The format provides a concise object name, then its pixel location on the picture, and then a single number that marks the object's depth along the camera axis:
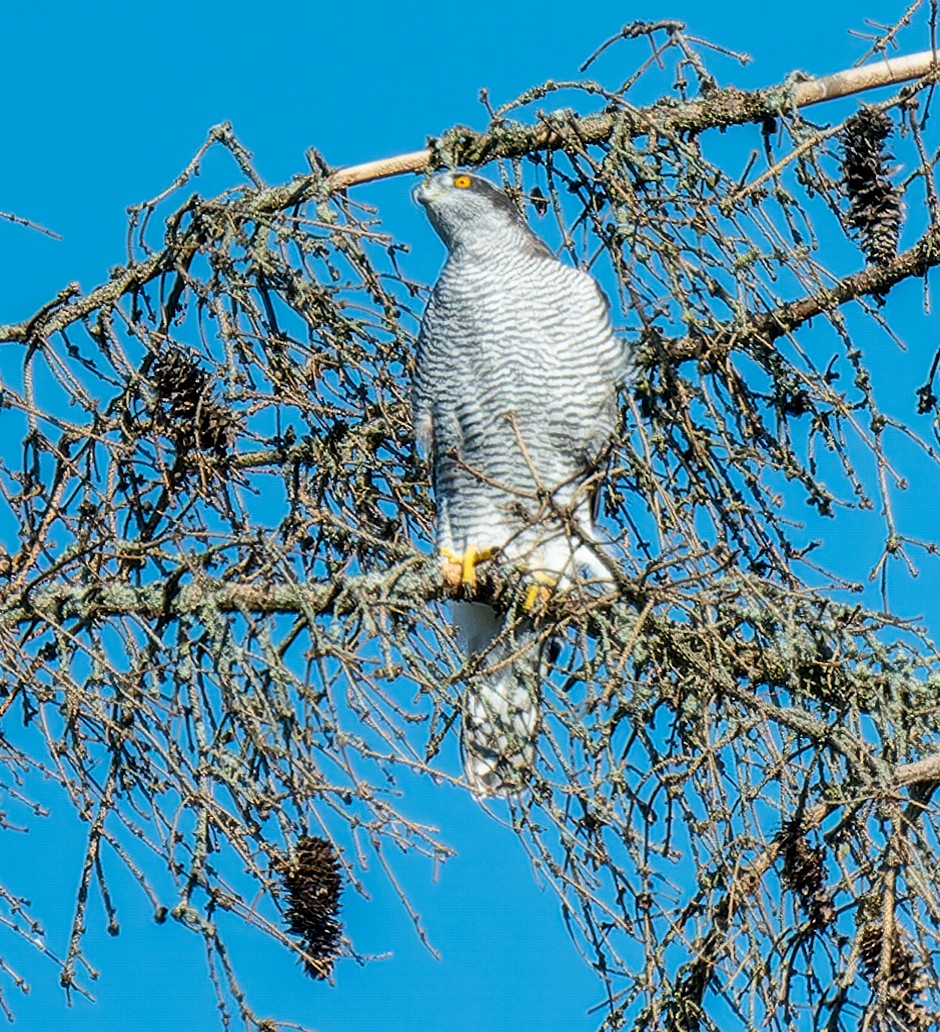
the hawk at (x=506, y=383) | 11.98
